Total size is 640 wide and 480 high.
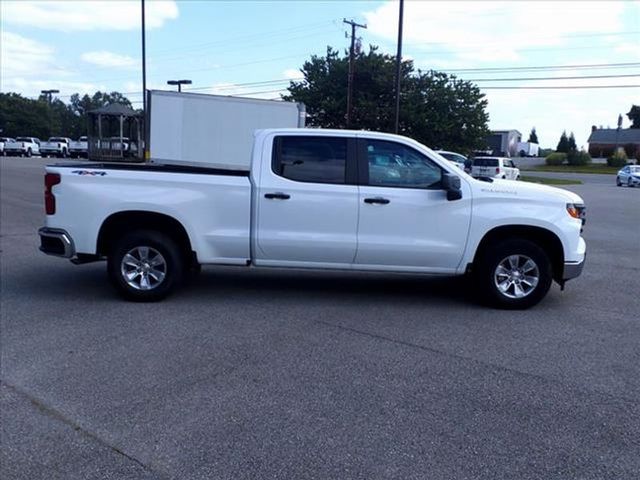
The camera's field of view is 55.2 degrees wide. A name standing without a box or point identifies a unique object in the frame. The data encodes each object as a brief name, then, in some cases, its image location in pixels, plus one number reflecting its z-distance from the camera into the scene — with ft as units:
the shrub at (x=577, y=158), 261.24
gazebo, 90.43
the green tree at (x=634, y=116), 391.45
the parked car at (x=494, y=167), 118.11
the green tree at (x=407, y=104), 156.97
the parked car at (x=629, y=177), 134.10
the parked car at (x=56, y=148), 198.90
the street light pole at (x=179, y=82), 130.69
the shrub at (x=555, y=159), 263.29
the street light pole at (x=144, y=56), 122.31
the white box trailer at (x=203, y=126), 60.54
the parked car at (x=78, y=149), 186.07
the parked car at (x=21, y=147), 200.03
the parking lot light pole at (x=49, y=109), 325.01
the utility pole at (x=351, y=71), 143.43
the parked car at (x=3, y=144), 202.90
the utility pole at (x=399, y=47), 97.06
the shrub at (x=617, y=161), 244.63
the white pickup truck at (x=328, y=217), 22.29
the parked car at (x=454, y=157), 109.88
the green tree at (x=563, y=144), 366.63
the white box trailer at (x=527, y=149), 382.42
